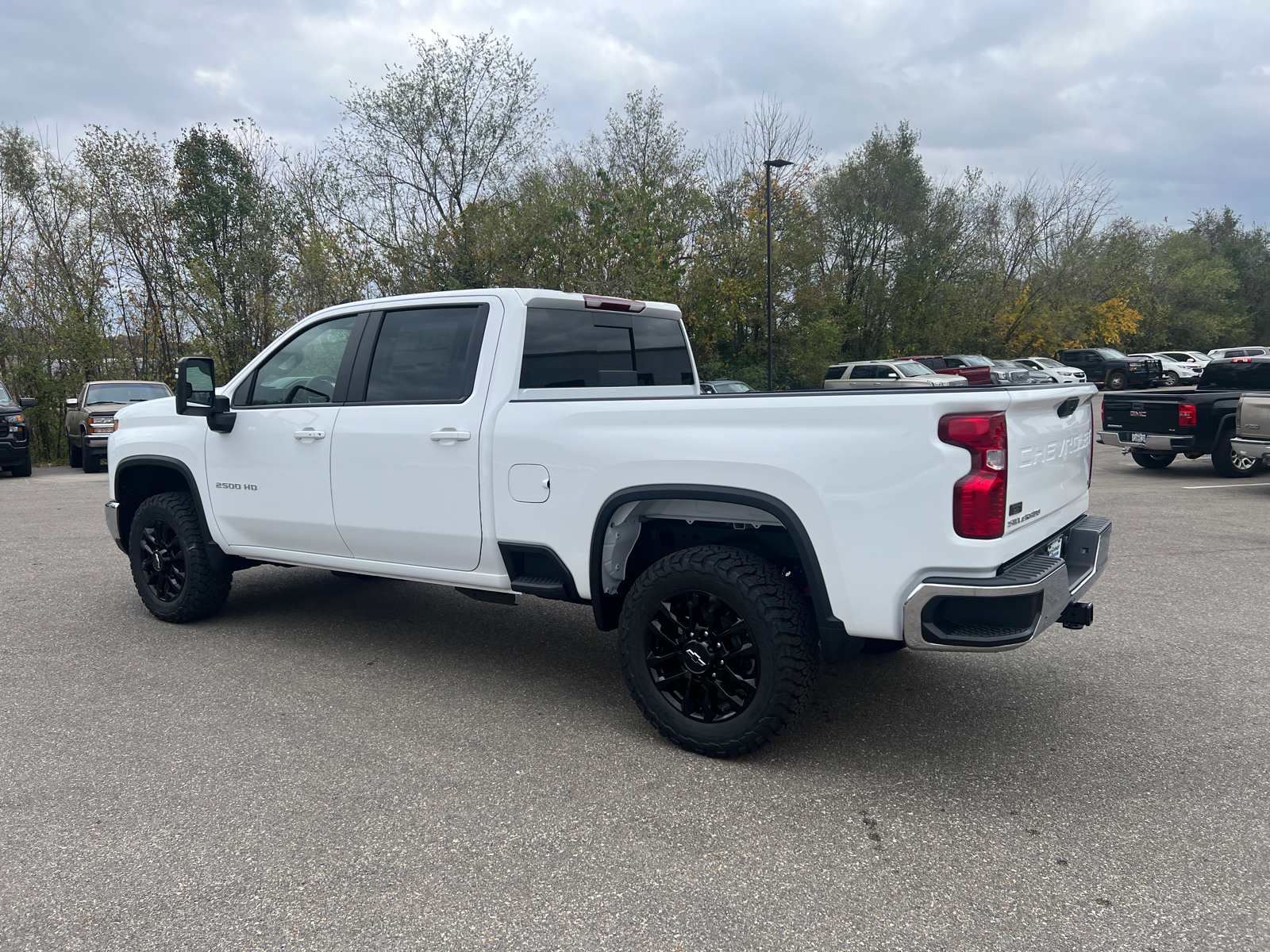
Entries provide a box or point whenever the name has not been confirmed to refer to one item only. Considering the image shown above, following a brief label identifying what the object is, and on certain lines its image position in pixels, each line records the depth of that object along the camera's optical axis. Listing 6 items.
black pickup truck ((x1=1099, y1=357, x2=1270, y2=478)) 11.95
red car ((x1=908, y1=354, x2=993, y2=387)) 30.39
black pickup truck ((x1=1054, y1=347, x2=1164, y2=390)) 38.44
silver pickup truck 10.77
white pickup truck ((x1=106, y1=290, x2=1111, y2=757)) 3.00
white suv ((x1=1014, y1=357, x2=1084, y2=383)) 36.41
